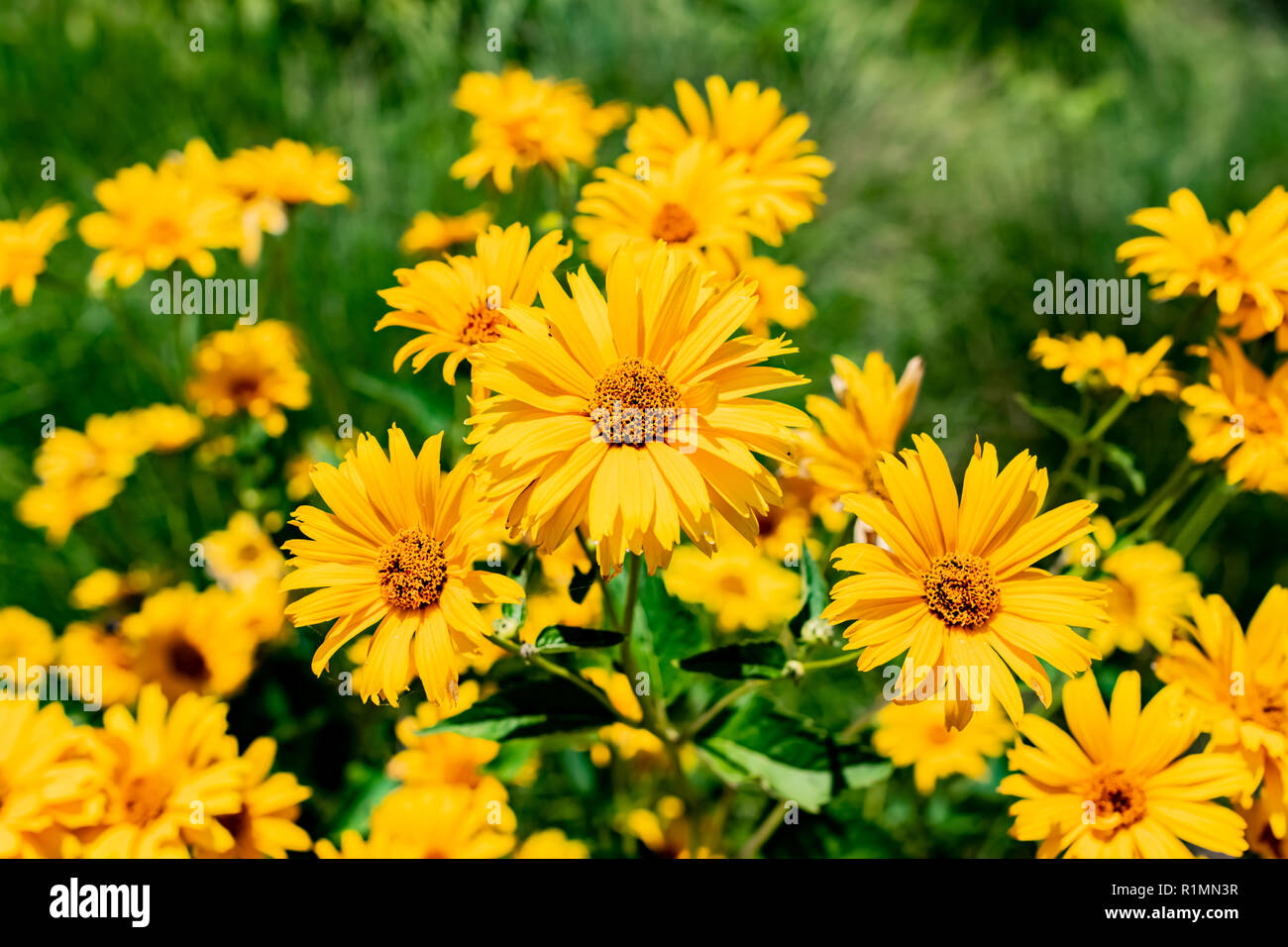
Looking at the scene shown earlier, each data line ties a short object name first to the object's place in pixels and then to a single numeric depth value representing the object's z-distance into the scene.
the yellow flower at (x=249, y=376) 0.54
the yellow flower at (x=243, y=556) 0.53
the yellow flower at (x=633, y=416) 0.35
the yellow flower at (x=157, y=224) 0.52
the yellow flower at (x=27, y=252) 0.53
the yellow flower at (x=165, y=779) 0.41
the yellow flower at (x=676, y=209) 0.43
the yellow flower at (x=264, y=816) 0.43
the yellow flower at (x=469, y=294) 0.39
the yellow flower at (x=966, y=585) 0.36
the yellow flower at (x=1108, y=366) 0.43
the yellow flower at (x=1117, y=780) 0.39
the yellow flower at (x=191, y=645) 0.51
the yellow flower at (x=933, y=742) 0.54
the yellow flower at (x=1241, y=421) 0.42
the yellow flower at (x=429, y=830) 0.43
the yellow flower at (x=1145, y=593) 0.45
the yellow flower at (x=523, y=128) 0.51
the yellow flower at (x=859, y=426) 0.43
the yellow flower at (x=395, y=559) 0.37
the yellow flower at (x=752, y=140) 0.46
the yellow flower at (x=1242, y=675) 0.40
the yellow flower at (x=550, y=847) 0.45
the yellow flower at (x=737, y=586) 0.53
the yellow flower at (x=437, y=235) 0.52
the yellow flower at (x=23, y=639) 0.56
